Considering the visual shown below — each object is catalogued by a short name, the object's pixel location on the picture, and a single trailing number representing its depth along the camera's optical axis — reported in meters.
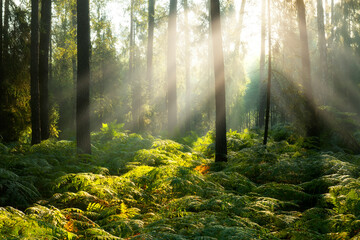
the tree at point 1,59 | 11.12
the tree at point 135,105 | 19.06
